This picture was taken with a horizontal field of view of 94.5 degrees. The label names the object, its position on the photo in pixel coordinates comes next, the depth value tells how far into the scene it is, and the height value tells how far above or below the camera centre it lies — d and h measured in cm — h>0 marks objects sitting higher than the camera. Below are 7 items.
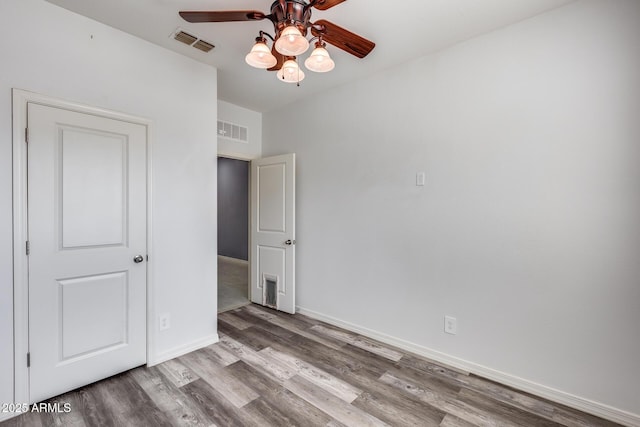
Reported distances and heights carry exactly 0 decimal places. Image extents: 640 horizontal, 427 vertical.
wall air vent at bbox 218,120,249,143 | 374 +103
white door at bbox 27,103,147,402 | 199 -29
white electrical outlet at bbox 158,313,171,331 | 255 -98
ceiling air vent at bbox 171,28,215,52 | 233 +139
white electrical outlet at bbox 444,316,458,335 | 251 -97
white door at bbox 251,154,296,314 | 366 -29
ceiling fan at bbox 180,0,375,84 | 155 +103
